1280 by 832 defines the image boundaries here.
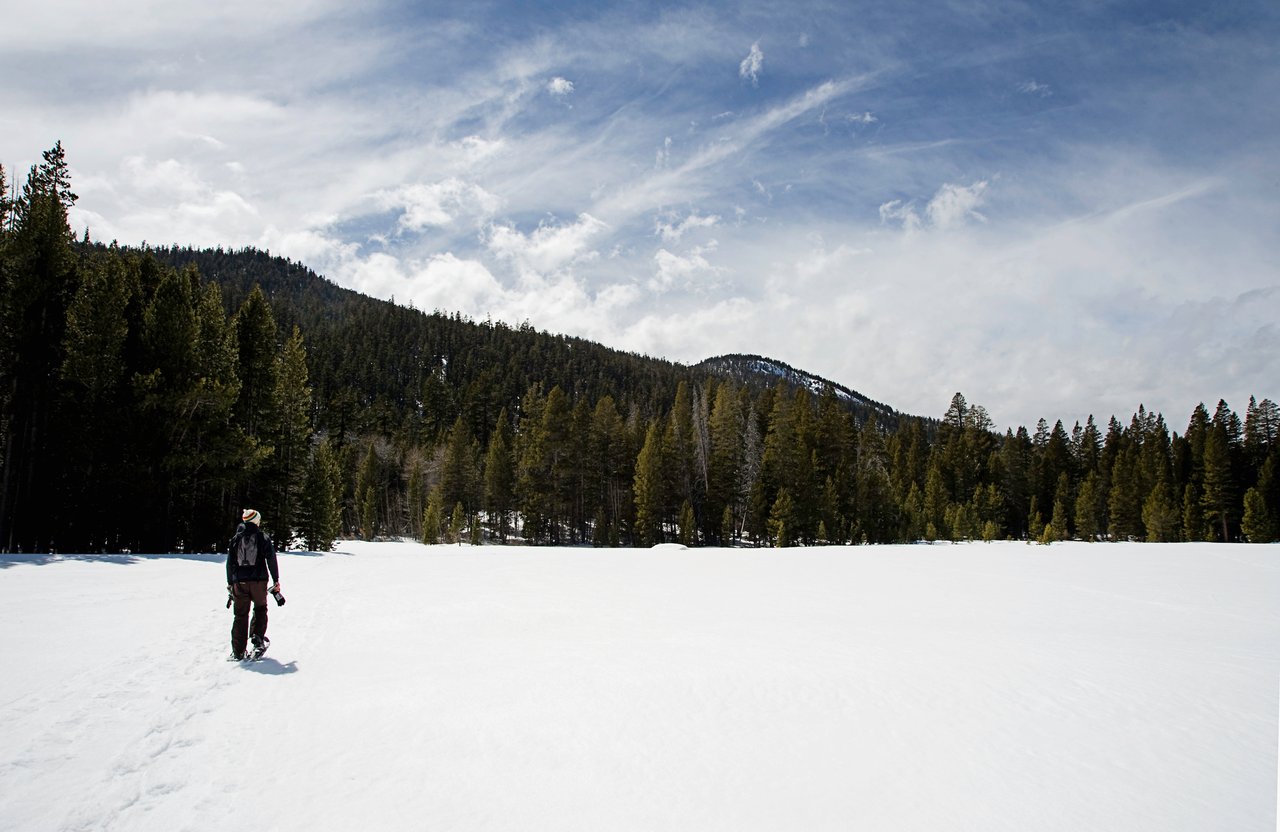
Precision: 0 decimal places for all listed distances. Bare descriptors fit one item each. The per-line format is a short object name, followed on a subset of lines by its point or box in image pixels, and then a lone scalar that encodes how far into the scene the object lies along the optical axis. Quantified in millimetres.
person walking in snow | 9109
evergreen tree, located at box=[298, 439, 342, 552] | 38156
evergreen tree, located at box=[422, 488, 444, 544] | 55312
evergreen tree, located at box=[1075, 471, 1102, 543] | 68562
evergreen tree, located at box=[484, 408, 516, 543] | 64625
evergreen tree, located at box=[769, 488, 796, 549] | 49719
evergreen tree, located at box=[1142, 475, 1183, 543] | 62584
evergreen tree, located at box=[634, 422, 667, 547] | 53844
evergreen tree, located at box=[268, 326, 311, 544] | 34469
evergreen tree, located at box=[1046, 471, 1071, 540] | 68869
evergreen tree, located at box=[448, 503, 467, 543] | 55781
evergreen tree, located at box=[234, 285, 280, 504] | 33094
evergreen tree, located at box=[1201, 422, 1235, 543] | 64625
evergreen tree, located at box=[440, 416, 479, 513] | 66938
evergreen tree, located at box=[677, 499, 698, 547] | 51531
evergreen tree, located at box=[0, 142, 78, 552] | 22906
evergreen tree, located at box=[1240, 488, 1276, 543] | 58719
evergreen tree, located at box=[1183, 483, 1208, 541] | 65250
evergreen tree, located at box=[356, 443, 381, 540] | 64438
